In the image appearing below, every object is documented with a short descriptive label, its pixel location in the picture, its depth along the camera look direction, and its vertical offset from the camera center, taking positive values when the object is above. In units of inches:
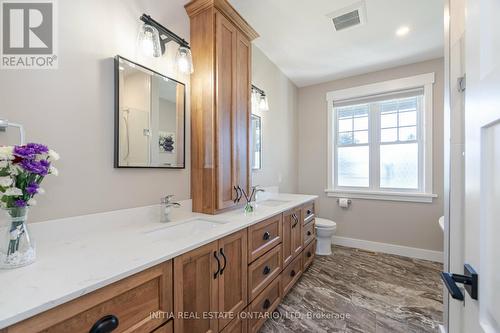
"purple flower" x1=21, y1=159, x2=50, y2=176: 30.2 +0.0
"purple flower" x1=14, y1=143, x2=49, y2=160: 29.6 +2.2
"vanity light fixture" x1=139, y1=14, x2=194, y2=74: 54.8 +33.0
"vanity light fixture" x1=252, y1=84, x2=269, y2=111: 102.4 +31.4
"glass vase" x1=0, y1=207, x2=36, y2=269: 30.1 -11.1
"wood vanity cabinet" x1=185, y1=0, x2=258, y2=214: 65.9 +19.6
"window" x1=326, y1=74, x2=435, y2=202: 117.6 +14.6
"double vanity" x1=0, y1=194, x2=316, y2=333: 25.3 -16.7
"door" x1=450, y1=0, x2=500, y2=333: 19.3 +0.5
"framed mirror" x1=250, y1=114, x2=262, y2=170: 102.8 +11.2
